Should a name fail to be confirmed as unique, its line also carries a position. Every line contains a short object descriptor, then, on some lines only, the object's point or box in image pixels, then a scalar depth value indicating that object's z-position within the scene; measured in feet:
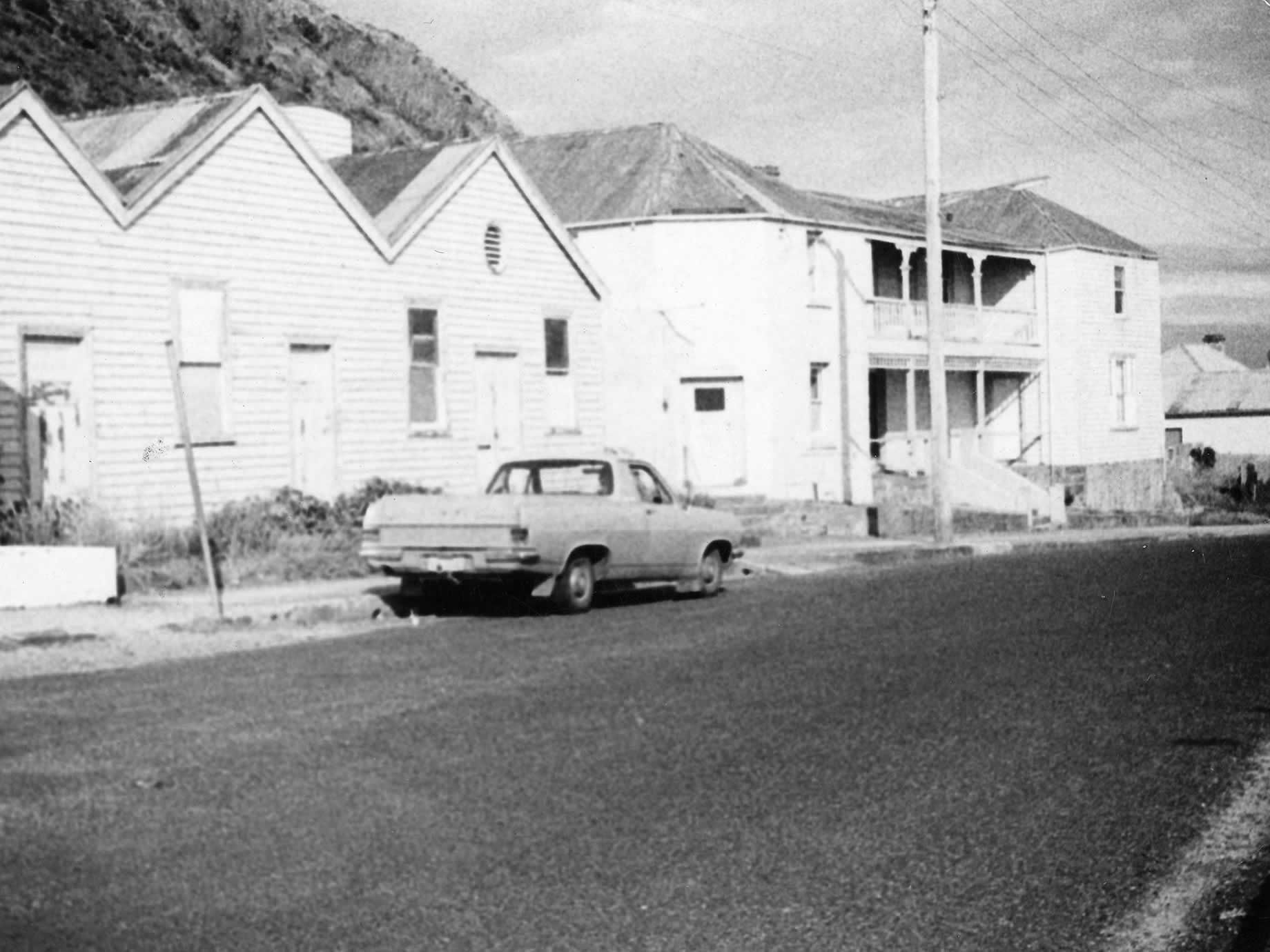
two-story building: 118.21
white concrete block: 56.49
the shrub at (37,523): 67.00
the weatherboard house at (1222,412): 242.78
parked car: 55.77
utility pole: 90.94
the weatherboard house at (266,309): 72.49
